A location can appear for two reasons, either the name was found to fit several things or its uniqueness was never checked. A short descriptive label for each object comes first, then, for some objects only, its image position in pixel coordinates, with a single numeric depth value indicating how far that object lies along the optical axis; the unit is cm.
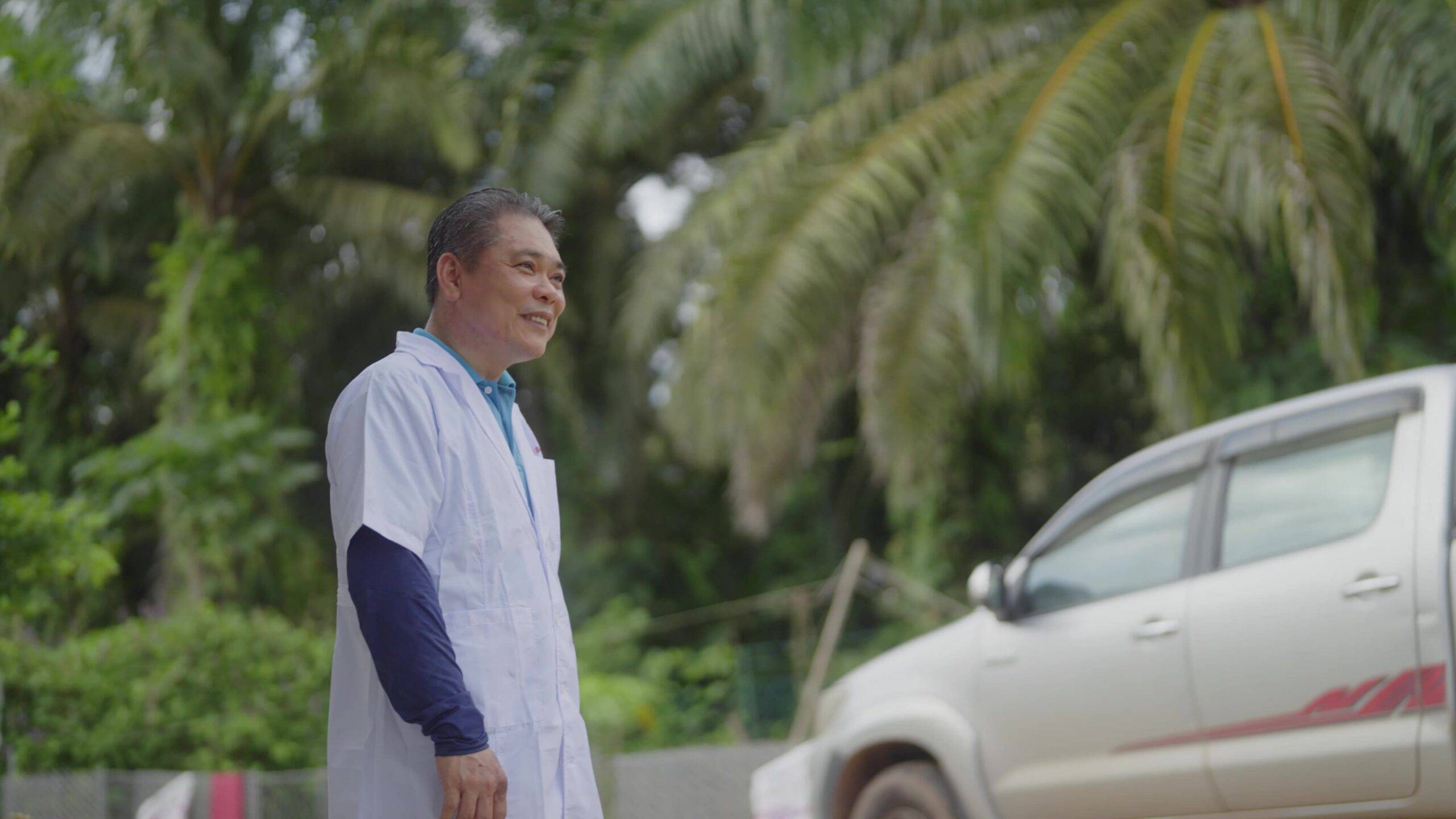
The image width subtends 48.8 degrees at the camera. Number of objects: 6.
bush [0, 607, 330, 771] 995
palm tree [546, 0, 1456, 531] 871
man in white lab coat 253
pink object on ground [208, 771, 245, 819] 795
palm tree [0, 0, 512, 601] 1290
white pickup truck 441
